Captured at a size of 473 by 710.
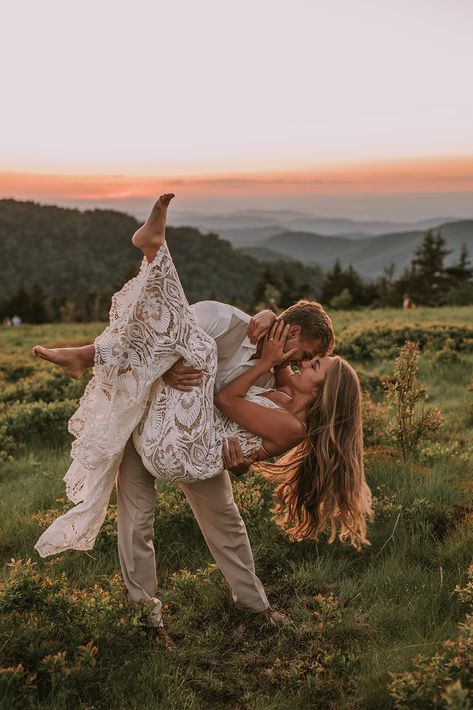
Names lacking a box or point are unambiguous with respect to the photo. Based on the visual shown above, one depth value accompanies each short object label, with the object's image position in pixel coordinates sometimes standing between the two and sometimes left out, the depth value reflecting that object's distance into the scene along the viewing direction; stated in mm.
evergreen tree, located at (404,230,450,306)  60219
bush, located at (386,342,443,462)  6312
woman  3520
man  3760
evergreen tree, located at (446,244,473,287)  59906
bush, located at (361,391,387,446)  7436
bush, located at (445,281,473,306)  38572
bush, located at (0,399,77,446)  8703
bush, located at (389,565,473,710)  3023
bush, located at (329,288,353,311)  36903
